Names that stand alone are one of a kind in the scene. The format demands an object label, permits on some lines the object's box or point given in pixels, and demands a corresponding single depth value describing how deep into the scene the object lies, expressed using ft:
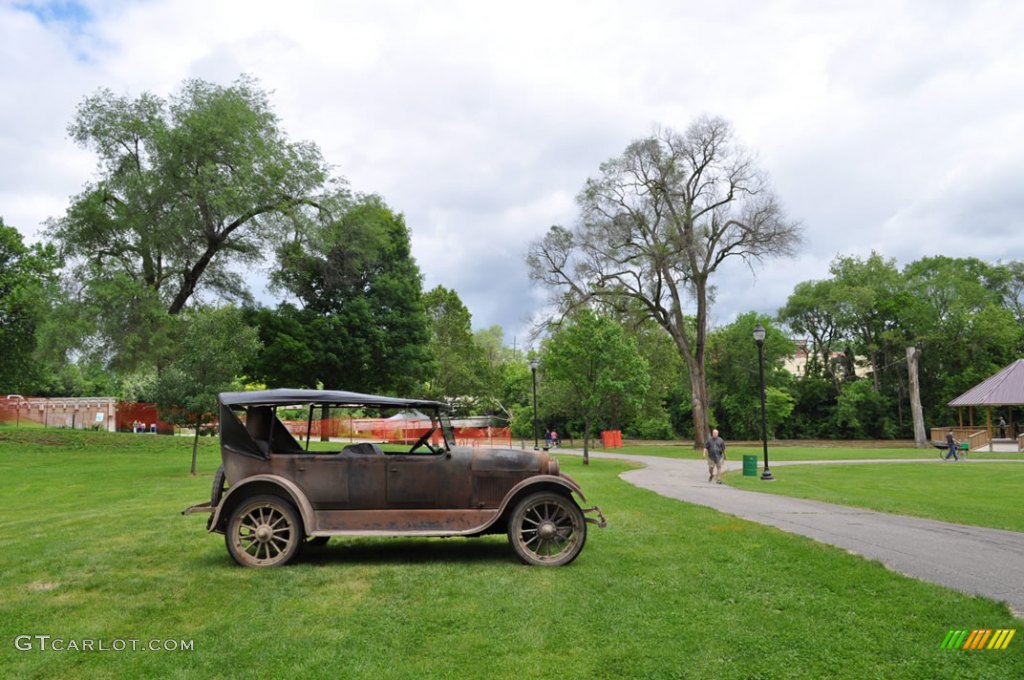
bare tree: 136.36
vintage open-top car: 25.73
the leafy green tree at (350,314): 129.80
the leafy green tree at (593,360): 105.81
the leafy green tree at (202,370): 73.56
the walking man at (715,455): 73.82
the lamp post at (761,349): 75.66
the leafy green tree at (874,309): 202.18
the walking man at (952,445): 109.40
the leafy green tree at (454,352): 216.74
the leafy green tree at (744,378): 204.13
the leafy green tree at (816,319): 215.92
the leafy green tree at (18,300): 129.49
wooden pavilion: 143.23
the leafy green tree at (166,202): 102.63
